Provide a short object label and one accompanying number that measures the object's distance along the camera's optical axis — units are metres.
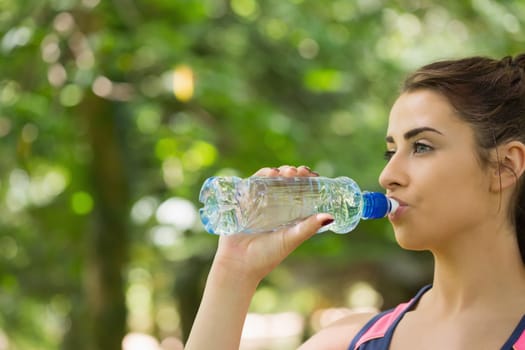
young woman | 1.56
